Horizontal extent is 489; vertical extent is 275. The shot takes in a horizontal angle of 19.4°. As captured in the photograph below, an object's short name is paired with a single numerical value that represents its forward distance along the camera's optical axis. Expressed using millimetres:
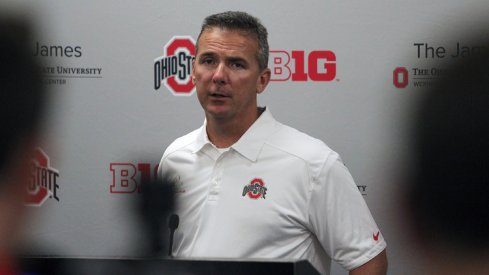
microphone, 3014
